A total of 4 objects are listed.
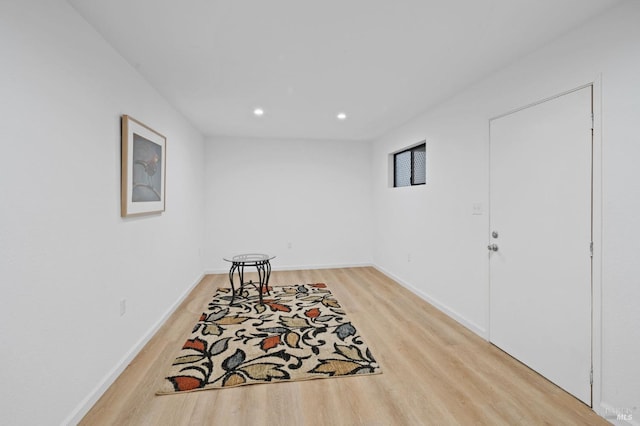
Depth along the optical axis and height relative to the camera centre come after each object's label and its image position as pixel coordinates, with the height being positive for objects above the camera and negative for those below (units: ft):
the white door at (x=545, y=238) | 6.31 -0.61
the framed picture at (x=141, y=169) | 7.49 +1.25
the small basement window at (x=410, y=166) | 13.48 +2.33
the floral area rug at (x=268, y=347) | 7.15 -3.95
